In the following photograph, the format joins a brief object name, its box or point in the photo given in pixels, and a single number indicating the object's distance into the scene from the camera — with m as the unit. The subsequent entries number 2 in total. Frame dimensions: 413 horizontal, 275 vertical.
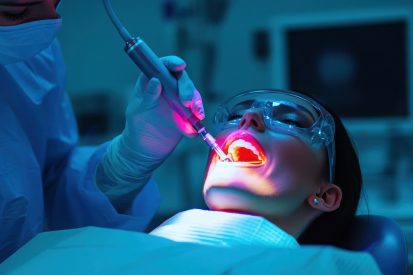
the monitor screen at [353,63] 2.52
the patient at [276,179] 1.05
